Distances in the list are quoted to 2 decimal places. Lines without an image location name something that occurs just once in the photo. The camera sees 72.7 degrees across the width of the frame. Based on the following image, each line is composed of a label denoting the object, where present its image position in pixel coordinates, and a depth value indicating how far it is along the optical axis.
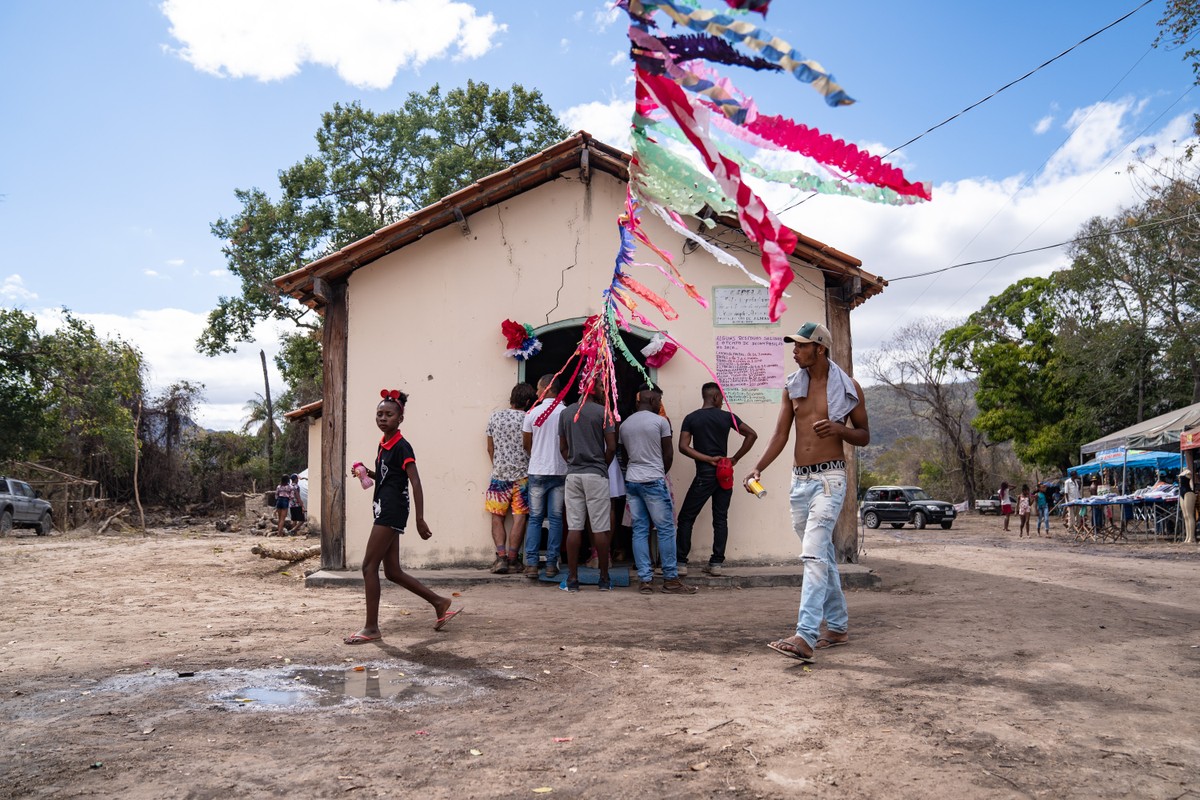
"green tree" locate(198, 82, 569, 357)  24.69
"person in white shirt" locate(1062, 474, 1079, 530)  21.06
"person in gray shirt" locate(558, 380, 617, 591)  7.38
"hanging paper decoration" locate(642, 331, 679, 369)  8.47
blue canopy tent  20.53
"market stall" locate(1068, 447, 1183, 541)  17.06
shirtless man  4.79
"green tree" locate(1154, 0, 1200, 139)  14.95
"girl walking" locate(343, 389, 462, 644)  5.47
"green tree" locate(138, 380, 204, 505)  27.78
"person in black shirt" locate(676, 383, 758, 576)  7.91
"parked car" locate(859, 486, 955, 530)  26.36
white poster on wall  8.74
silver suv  18.77
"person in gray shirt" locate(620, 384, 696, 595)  7.44
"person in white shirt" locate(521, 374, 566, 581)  7.85
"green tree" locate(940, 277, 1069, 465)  32.84
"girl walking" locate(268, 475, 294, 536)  18.66
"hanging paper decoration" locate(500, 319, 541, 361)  8.52
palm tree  33.73
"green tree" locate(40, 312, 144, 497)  23.16
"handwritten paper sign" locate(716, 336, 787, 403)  8.69
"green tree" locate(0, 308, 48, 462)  22.05
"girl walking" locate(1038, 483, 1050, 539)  21.76
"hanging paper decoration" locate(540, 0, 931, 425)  2.82
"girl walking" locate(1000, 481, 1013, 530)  23.31
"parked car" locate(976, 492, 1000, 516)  35.12
